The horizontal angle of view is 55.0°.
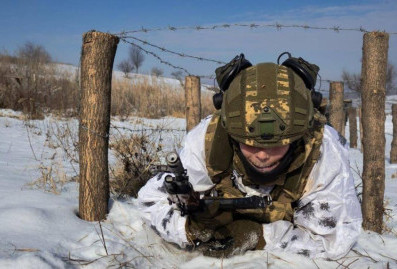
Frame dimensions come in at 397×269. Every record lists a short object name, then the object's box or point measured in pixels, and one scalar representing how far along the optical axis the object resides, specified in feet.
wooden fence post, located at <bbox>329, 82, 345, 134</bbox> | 17.54
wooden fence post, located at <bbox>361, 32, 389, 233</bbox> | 9.45
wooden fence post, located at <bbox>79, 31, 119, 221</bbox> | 8.00
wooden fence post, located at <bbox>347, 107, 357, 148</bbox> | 37.42
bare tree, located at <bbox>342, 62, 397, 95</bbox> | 126.82
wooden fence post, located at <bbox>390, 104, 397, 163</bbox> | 28.55
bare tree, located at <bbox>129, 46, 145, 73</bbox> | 149.13
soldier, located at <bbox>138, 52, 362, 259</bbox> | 6.12
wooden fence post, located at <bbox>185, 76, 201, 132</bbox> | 14.44
